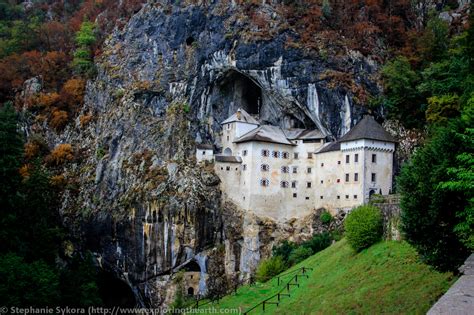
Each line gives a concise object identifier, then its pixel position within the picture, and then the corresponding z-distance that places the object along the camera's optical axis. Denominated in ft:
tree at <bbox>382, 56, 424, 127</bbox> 185.06
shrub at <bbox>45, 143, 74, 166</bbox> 216.95
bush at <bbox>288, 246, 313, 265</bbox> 164.95
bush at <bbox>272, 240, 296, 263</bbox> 178.34
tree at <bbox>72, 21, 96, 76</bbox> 241.55
